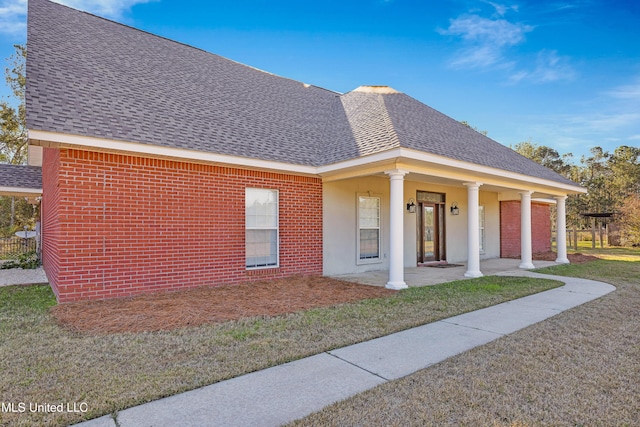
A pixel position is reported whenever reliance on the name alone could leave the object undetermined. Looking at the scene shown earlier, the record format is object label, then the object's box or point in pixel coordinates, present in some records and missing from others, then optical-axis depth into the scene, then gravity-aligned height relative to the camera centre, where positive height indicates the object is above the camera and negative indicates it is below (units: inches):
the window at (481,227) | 592.7 -7.2
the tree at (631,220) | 812.1 +6.6
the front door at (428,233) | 489.7 -15.0
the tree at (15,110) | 1035.9 +340.2
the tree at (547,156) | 1405.0 +271.1
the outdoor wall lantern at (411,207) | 464.8 +21.1
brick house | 254.2 +51.4
